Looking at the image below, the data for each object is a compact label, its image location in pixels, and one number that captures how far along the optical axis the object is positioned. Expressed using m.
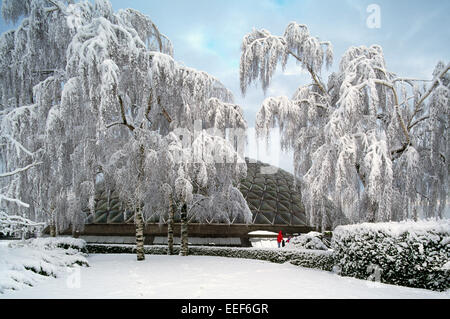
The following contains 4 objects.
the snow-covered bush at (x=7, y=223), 8.46
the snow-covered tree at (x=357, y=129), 11.52
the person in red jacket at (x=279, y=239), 20.19
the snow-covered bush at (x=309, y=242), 15.70
